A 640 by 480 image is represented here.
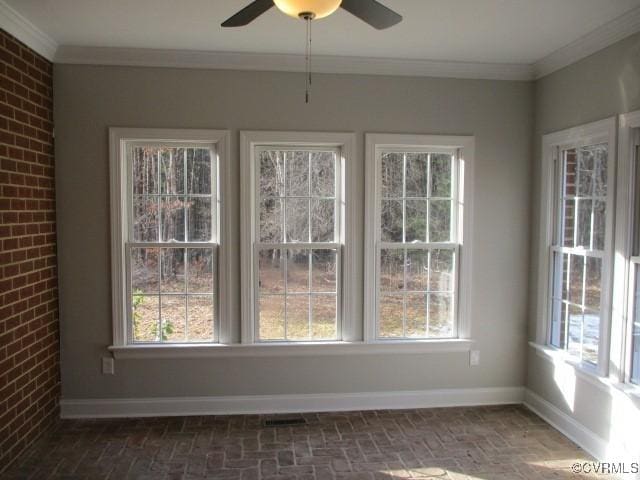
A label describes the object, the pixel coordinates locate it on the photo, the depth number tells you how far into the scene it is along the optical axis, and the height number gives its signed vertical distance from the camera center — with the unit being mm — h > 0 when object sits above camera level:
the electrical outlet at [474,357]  4160 -1153
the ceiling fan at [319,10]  1831 +848
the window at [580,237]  3250 -135
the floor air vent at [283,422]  3766 -1548
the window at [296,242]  3963 -204
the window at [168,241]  3859 -200
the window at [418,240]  4062 -187
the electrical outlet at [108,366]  3877 -1158
